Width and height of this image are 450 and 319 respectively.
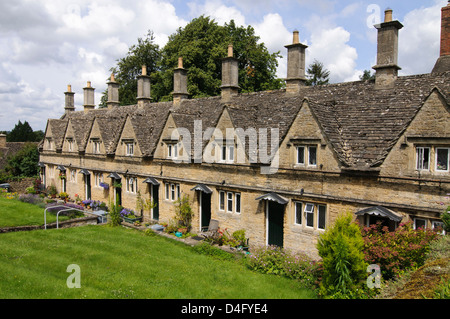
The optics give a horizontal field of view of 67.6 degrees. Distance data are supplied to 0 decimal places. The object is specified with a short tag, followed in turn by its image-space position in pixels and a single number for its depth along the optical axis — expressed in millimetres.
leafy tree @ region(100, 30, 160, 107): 50906
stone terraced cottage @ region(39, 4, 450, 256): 14000
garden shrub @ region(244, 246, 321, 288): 14078
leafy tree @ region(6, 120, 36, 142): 87062
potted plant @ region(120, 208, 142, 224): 25672
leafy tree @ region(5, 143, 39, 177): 43906
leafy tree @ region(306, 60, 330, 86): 63003
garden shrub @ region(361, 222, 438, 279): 12133
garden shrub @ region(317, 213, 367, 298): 11711
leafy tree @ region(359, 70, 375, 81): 74350
